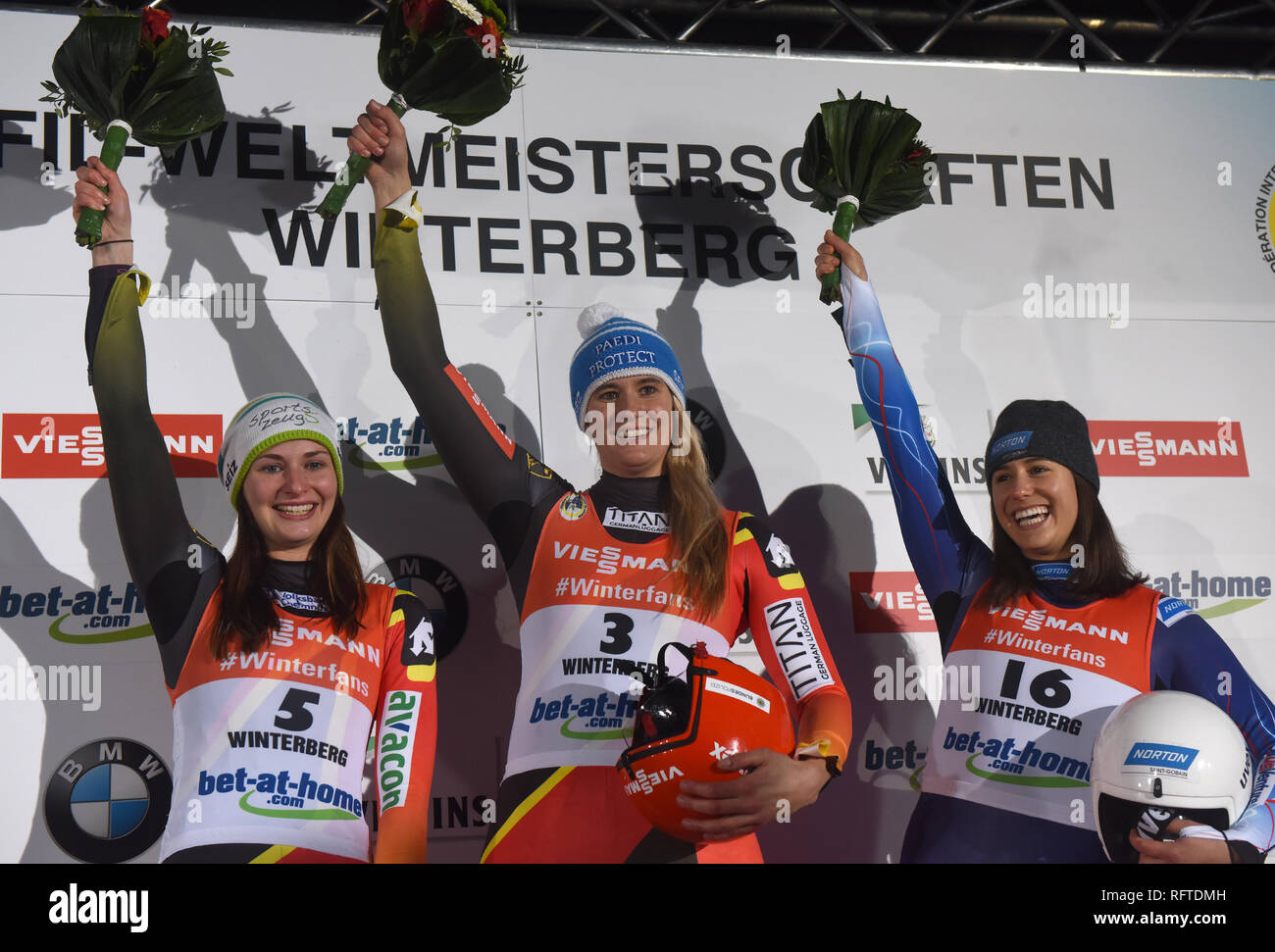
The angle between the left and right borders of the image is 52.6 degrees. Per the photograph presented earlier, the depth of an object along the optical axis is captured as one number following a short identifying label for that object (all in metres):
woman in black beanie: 3.68
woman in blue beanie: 3.41
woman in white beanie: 3.22
